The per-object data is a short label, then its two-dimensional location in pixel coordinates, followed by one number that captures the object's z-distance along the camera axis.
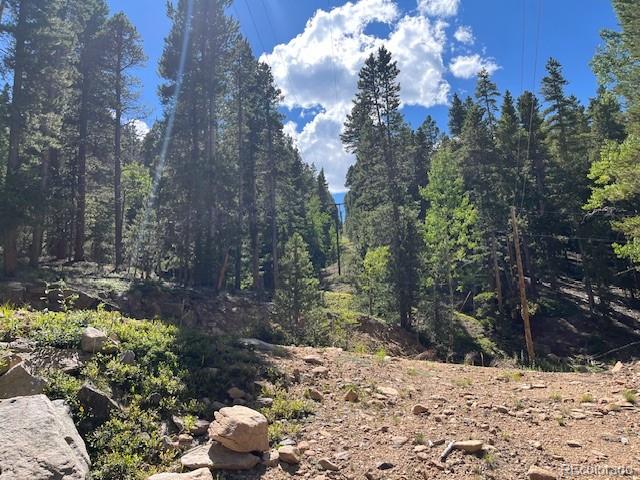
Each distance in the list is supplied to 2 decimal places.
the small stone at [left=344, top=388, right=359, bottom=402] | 7.85
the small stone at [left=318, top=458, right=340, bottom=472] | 5.36
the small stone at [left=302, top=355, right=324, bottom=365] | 9.71
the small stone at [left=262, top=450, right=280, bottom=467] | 5.42
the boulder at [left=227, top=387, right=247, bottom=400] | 7.24
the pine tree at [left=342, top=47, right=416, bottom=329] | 27.95
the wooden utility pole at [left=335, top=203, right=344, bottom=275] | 54.90
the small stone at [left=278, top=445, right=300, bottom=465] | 5.44
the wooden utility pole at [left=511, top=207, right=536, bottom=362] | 19.18
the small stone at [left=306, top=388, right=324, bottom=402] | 7.69
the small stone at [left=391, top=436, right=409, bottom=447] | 6.10
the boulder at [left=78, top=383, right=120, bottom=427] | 5.67
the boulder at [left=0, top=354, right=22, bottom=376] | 5.52
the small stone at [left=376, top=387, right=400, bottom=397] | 8.28
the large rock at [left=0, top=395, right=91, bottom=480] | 4.11
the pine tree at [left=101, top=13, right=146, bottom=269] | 26.42
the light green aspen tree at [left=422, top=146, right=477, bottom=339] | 28.41
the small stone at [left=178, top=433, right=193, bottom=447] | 5.72
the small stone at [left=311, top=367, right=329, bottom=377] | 8.87
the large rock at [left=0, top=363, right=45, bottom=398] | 5.32
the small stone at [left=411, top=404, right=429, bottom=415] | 7.44
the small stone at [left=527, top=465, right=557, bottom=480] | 5.17
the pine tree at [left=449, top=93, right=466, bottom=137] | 50.94
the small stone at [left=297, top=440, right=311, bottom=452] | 5.75
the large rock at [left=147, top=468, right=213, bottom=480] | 4.64
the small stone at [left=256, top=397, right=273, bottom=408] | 7.08
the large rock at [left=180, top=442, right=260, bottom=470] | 5.14
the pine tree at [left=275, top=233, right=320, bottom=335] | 18.39
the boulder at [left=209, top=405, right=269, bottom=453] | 5.36
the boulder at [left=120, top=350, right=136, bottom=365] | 6.95
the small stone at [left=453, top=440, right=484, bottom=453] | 5.80
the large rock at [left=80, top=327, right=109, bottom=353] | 6.83
